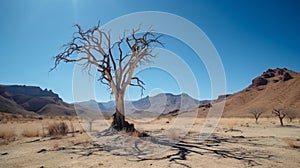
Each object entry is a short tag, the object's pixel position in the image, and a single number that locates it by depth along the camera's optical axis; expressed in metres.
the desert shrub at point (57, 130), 17.05
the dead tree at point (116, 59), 18.16
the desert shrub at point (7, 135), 15.19
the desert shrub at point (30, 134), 16.37
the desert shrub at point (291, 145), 11.65
